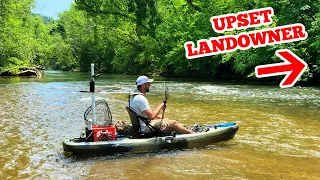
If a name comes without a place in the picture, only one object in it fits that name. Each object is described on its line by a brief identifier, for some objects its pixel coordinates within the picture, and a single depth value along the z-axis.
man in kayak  6.93
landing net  7.16
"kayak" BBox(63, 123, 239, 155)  6.70
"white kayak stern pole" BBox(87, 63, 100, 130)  6.60
